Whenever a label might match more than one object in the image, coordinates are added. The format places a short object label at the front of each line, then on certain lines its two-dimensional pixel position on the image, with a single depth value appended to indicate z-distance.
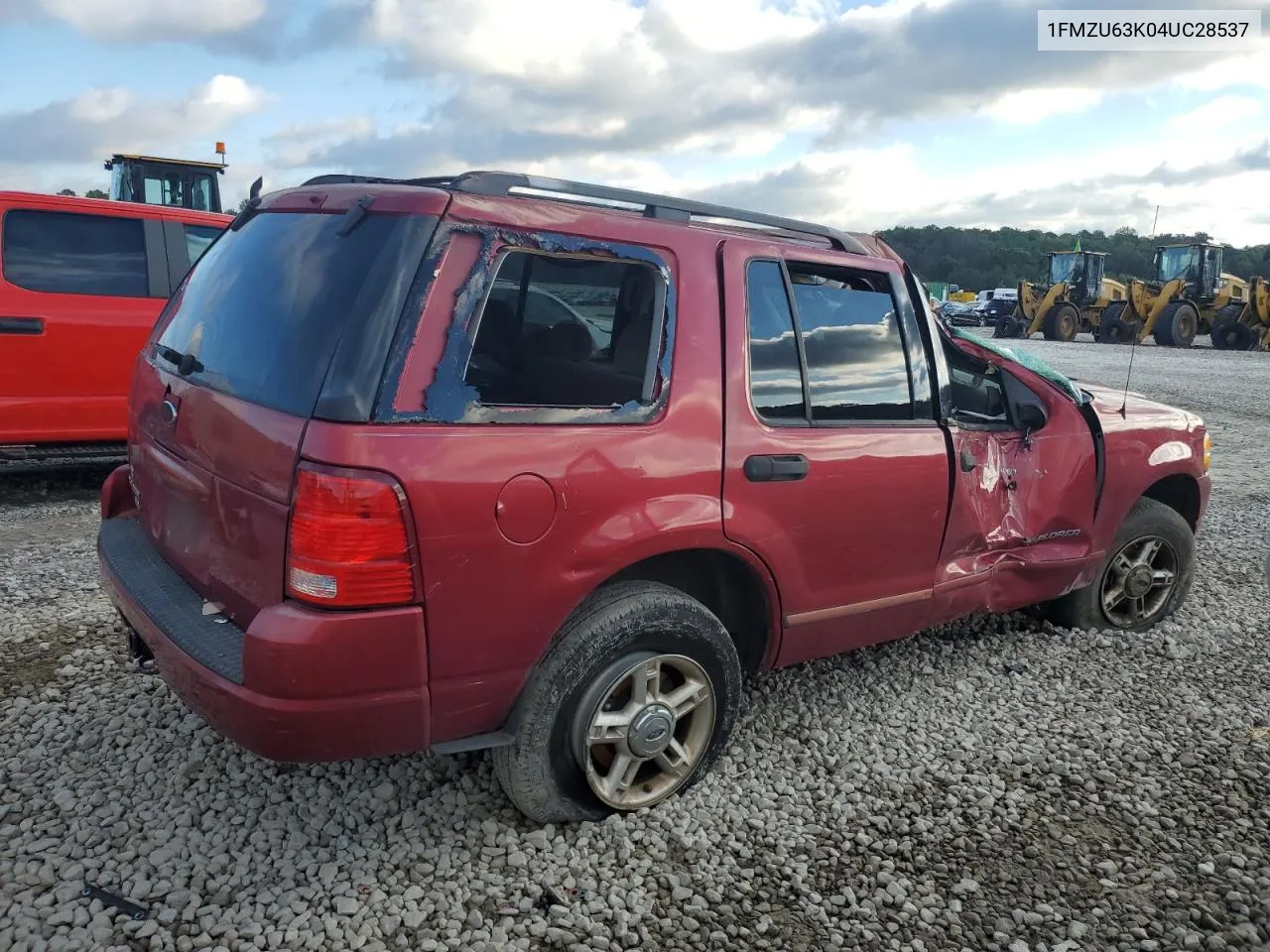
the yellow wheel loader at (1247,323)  25.17
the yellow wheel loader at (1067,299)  28.73
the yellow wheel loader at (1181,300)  25.91
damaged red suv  2.17
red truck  5.64
